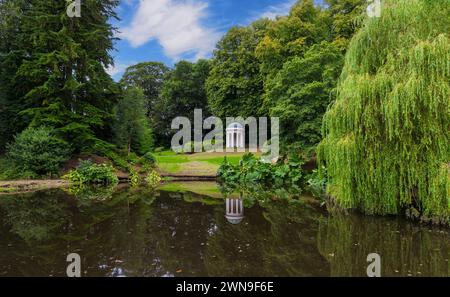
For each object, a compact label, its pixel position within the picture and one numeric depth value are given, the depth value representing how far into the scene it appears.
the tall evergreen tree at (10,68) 19.19
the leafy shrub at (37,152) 16.78
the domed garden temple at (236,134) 31.86
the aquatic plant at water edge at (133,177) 18.76
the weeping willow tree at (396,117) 7.27
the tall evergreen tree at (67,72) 18.00
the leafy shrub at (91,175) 17.19
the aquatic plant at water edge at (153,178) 18.79
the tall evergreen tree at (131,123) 20.94
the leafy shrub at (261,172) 18.06
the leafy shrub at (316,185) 13.81
